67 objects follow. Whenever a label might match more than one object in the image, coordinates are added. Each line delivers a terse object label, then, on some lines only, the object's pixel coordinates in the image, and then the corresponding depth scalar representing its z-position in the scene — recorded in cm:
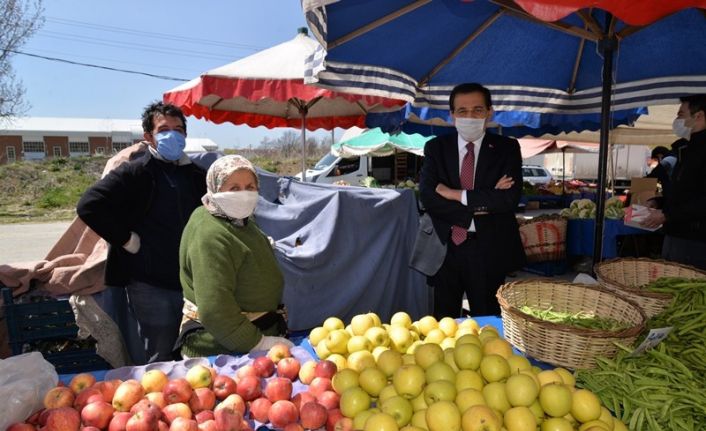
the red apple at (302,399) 161
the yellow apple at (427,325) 224
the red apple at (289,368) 185
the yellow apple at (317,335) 219
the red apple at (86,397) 154
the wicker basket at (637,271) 261
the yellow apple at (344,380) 168
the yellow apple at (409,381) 158
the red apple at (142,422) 138
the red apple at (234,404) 158
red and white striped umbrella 506
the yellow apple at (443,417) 138
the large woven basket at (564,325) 185
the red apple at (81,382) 168
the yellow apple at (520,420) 138
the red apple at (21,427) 143
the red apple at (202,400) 158
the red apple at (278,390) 164
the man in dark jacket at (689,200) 327
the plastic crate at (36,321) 262
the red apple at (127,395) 154
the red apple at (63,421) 142
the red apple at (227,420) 145
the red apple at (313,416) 151
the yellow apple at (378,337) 201
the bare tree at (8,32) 1606
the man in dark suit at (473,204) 296
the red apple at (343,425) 149
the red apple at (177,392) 157
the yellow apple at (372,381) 166
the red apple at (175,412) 149
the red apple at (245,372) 176
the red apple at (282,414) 152
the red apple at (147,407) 144
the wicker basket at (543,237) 707
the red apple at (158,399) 156
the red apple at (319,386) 168
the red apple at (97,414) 145
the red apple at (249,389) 168
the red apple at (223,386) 167
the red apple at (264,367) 183
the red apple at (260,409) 157
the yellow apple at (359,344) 197
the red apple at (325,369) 177
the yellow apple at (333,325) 225
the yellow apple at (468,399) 145
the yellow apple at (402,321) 225
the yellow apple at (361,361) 180
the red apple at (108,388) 160
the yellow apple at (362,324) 215
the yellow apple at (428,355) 173
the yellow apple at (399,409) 148
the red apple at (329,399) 161
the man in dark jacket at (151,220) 283
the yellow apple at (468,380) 157
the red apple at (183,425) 138
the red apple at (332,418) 154
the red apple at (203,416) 150
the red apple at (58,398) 157
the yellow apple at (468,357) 164
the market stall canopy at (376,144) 1555
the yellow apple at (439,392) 149
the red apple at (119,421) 142
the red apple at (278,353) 194
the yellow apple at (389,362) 174
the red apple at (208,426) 143
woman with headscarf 202
